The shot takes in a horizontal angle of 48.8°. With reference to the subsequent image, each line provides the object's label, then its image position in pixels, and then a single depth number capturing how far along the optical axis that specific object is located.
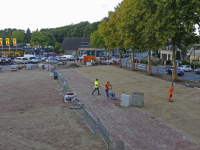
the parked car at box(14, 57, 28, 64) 60.81
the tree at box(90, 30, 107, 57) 72.56
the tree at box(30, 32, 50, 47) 114.33
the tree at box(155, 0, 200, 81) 23.94
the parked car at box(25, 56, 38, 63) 63.21
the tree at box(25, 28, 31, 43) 147.20
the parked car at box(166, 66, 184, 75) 36.27
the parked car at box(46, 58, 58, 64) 61.12
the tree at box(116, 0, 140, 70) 35.62
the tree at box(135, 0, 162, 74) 28.69
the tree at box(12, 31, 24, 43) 124.31
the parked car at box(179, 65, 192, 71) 41.75
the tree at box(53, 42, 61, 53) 103.88
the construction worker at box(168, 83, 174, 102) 17.99
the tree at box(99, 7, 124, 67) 46.31
